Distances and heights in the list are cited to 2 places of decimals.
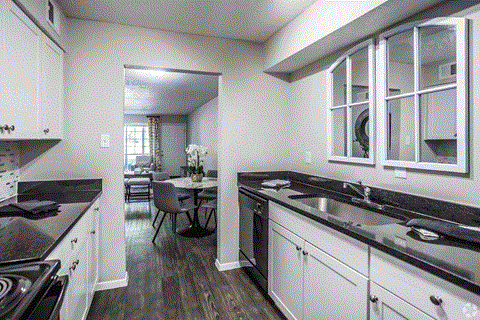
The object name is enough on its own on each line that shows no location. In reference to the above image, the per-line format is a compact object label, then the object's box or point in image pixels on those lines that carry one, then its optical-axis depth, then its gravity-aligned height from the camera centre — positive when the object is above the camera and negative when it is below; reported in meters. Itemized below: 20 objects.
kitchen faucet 1.77 -0.23
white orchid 4.10 +0.07
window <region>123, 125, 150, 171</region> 9.63 +0.64
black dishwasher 2.27 -0.67
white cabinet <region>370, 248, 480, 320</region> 0.86 -0.47
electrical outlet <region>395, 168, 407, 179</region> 1.73 -0.07
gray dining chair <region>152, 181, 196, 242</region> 3.60 -0.49
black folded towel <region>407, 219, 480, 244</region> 1.07 -0.28
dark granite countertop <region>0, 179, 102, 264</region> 1.04 -0.32
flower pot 4.10 -0.24
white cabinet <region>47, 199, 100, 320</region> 1.31 -0.61
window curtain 9.73 +0.77
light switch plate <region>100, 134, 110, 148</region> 2.44 +0.17
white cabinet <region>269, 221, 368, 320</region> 1.33 -0.70
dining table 3.77 -0.71
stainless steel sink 1.69 -0.35
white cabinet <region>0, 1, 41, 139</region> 1.43 +0.50
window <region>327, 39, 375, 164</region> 1.98 +0.44
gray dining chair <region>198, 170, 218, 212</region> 4.47 -0.55
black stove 0.72 -0.38
